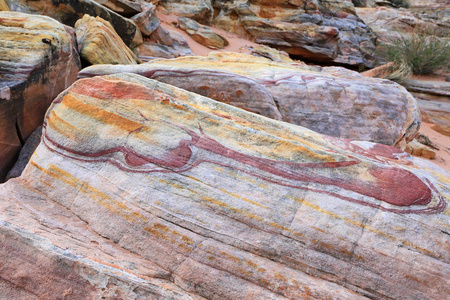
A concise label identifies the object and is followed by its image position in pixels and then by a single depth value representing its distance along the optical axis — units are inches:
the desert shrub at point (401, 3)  733.0
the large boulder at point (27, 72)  132.2
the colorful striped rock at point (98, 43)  182.7
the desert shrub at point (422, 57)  371.2
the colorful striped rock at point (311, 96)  161.3
